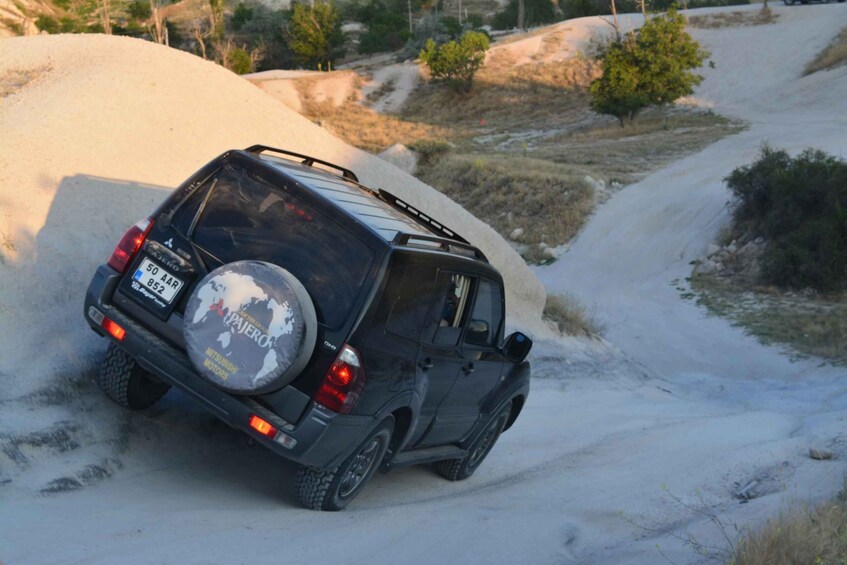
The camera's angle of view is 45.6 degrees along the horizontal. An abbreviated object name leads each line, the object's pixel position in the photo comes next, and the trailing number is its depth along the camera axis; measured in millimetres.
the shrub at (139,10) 83500
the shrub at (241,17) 87438
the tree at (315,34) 78250
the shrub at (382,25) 83812
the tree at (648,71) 48906
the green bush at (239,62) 72938
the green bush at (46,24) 70500
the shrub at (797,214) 22344
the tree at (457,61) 63094
